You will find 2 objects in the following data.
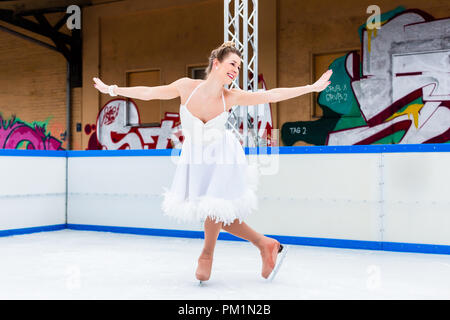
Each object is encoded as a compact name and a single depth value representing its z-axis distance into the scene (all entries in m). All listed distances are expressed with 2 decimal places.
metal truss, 5.79
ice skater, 2.84
